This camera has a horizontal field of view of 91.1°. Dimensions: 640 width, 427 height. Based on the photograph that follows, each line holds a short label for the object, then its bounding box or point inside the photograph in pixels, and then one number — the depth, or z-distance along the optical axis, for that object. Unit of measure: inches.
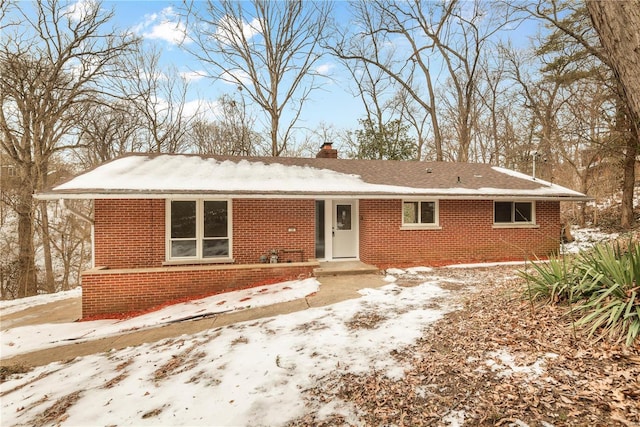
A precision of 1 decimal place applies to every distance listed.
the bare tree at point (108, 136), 769.6
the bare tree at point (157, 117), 786.8
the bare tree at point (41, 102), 554.4
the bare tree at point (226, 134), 930.7
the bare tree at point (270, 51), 750.5
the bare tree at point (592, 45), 556.7
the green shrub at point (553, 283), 177.8
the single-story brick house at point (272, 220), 335.0
